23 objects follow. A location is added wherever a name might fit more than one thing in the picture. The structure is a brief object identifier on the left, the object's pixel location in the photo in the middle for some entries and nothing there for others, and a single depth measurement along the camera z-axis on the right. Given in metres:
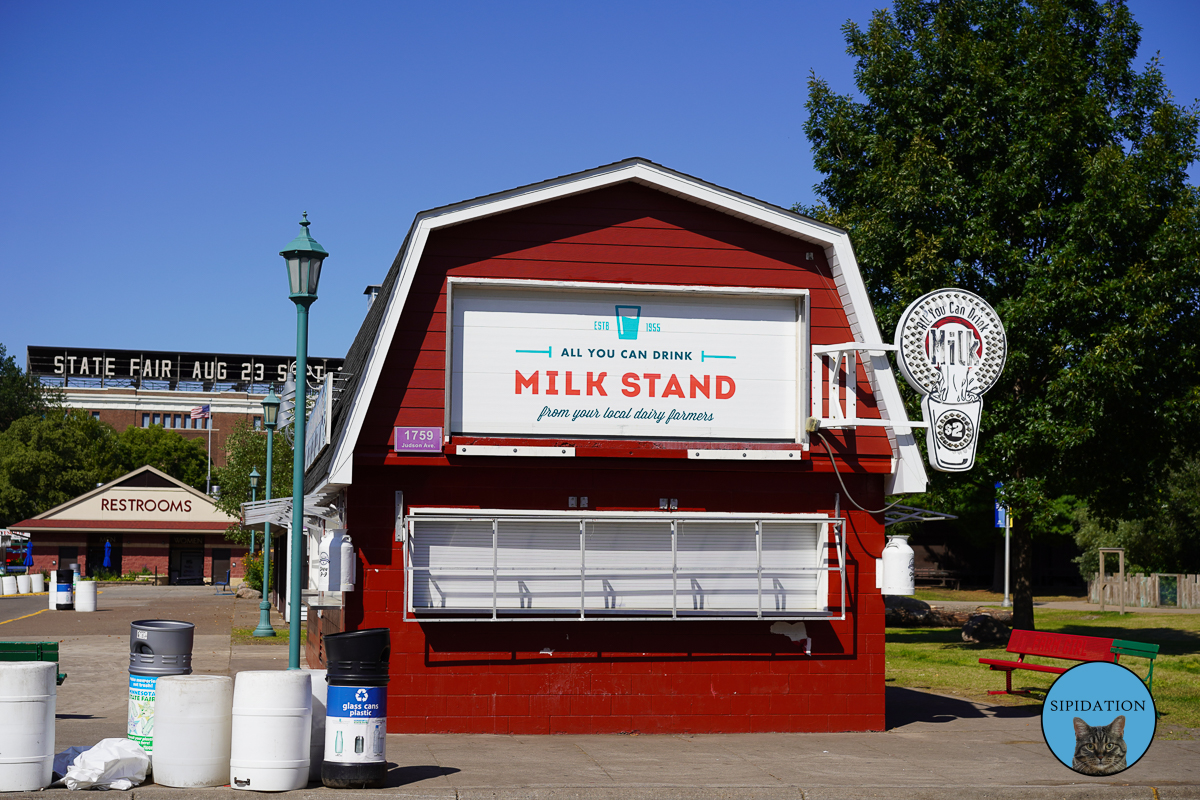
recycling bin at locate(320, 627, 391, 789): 9.06
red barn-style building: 12.22
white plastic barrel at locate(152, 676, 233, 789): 8.98
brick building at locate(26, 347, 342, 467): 101.19
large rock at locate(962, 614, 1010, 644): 26.05
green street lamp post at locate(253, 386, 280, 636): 25.29
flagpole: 91.38
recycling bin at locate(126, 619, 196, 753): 9.61
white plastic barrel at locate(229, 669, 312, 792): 8.88
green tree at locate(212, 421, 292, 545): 43.44
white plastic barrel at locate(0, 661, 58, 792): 8.60
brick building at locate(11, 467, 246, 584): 63.53
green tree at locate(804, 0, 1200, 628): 22.55
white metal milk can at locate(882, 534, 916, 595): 12.42
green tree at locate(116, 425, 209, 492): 93.94
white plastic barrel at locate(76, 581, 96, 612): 34.16
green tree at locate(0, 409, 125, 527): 77.00
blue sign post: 37.93
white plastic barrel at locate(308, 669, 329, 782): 9.45
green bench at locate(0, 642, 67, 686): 12.70
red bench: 14.76
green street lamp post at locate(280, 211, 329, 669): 12.37
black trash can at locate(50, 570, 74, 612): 34.66
